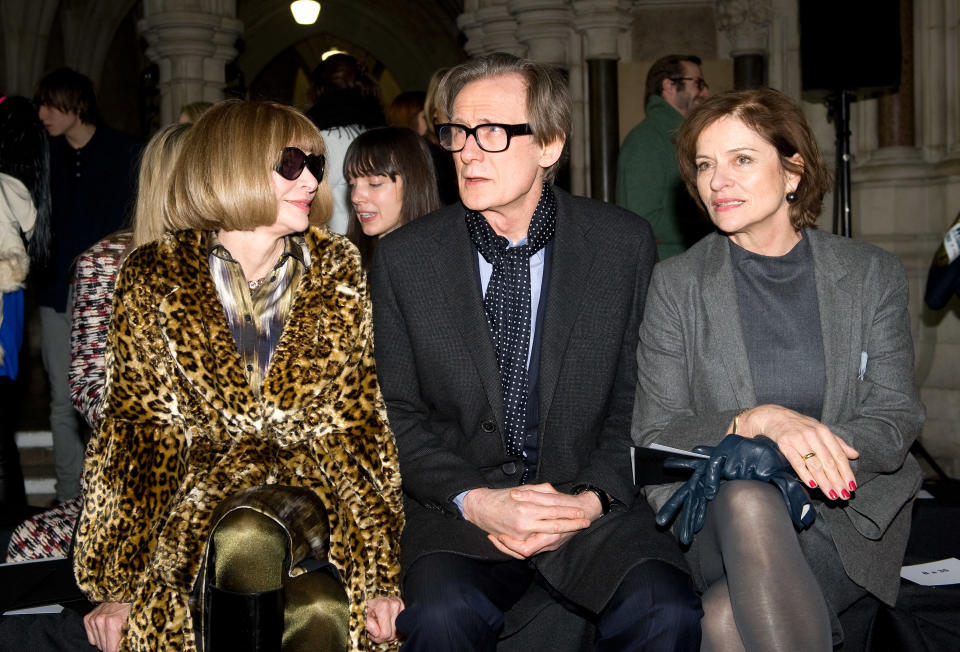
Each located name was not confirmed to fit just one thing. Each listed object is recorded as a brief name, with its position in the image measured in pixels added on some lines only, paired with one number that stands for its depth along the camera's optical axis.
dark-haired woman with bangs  4.13
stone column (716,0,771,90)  8.36
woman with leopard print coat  2.41
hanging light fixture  15.52
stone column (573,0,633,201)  8.46
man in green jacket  5.56
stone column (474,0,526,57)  9.14
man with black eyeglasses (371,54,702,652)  2.66
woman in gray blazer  2.68
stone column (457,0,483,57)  9.41
